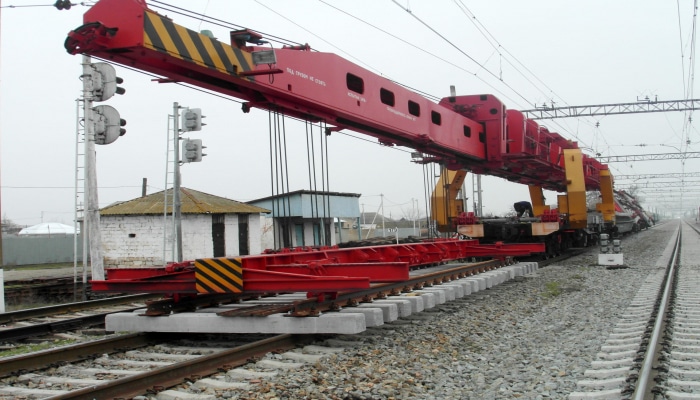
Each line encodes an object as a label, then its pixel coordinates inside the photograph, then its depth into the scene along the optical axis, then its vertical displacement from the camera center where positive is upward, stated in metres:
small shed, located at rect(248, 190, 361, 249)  25.89 +1.49
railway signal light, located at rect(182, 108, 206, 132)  14.66 +3.19
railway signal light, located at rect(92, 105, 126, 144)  12.66 +2.70
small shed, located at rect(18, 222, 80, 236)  56.41 +2.63
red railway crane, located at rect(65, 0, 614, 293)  5.63 +1.89
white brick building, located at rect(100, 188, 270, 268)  22.05 +0.70
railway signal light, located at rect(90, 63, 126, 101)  12.50 +3.57
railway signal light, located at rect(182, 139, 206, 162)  14.70 +2.45
